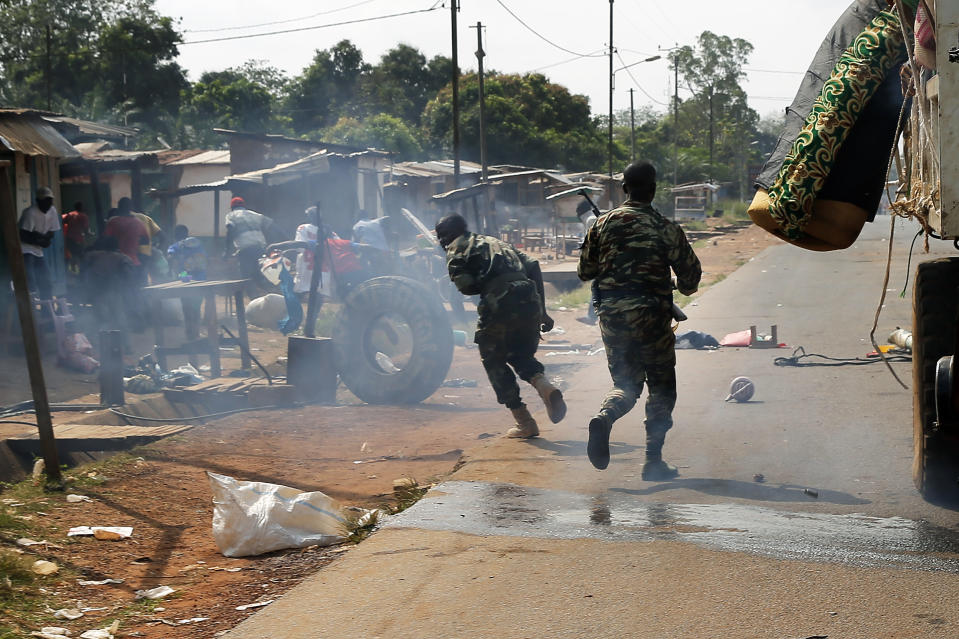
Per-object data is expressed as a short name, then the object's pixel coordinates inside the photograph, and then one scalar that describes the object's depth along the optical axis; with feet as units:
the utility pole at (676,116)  234.79
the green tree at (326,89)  226.99
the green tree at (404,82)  234.38
